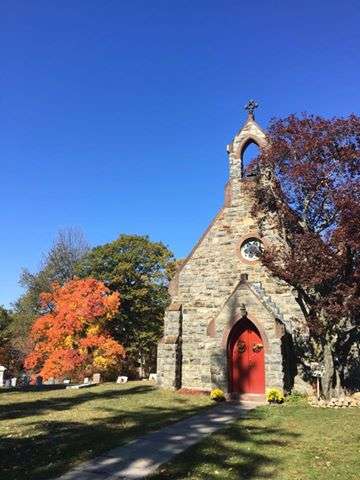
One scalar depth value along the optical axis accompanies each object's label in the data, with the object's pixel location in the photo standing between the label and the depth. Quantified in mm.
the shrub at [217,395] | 16016
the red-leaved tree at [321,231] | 14789
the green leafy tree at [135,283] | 34750
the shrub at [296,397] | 15414
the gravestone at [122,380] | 26438
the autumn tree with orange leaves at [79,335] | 26562
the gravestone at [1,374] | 26531
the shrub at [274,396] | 15031
